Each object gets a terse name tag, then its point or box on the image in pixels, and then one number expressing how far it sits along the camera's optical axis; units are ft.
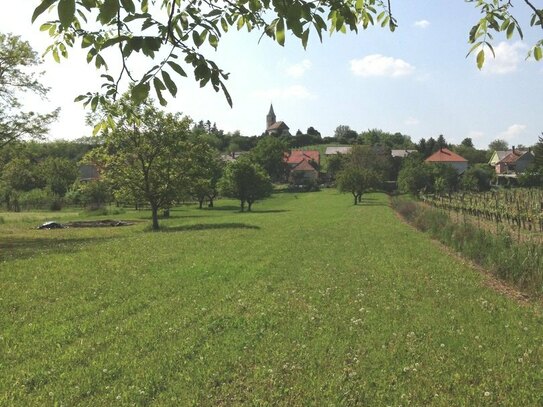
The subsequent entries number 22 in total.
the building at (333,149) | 499.10
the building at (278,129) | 615.16
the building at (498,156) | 411.42
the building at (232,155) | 434.47
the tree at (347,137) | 617.25
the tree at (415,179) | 252.21
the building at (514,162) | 367.19
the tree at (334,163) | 376.89
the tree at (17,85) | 81.30
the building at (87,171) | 368.03
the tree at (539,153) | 222.07
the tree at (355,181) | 212.84
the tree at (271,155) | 366.84
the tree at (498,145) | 566.77
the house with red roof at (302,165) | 371.56
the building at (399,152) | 445.05
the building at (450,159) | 387.34
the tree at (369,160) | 323.92
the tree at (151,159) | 101.71
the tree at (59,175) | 282.36
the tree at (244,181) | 181.98
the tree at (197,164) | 108.78
